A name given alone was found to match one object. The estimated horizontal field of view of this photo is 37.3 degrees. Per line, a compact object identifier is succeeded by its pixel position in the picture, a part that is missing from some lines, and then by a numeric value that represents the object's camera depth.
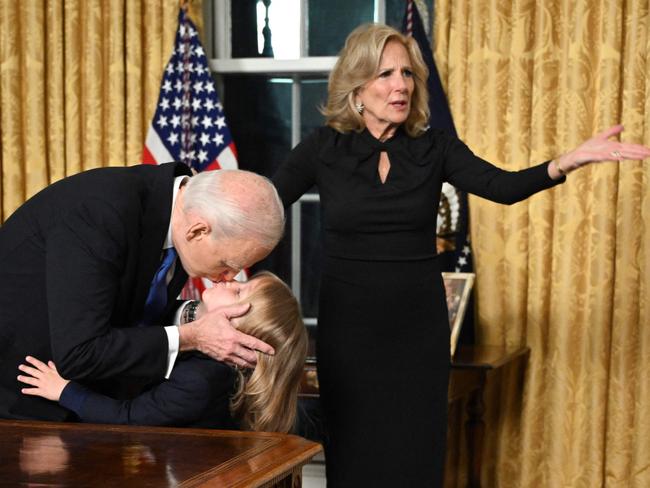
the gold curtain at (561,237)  4.02
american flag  4.47
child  2.19
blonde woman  3.15
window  4.67
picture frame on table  3.91
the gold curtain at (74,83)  4.54
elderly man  2.06
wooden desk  1.66
